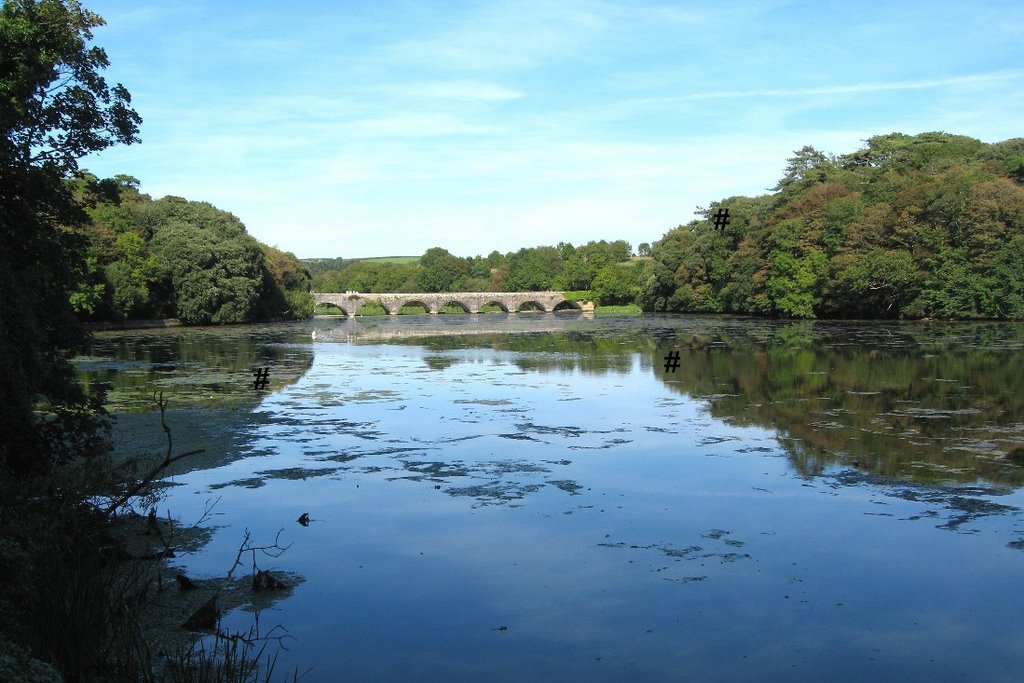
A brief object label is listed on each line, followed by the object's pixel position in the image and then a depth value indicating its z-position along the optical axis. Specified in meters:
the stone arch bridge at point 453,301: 118.62
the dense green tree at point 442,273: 171.50
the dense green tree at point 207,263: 72.81
